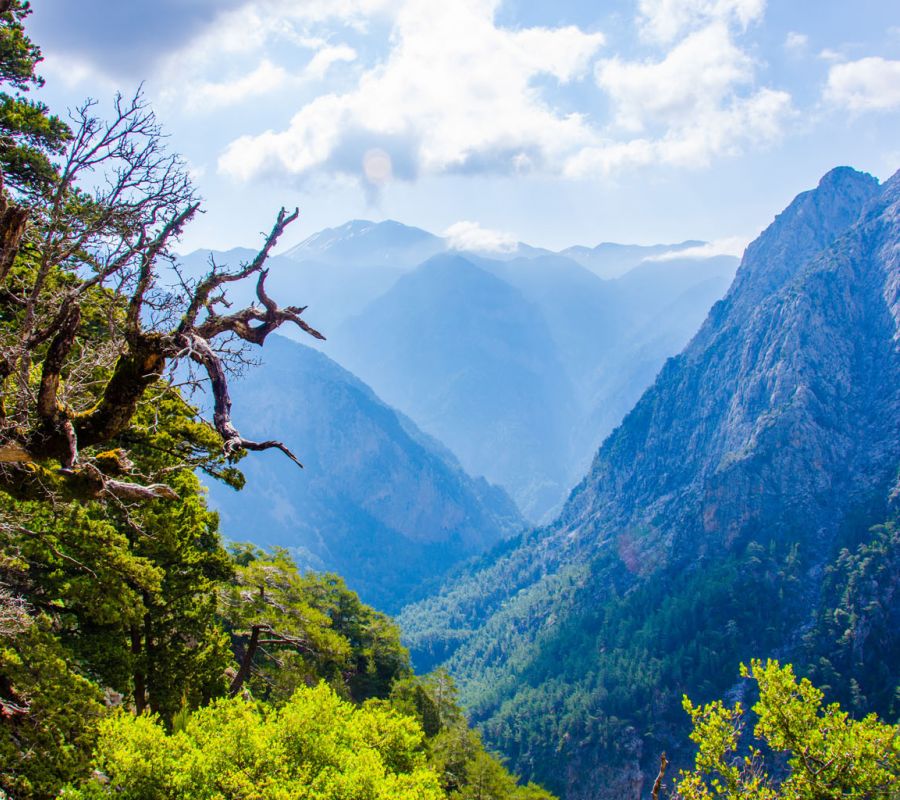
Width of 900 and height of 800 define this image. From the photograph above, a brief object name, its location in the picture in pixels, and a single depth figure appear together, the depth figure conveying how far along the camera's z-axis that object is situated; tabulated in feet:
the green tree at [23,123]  69.31
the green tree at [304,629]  110.32
